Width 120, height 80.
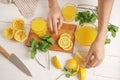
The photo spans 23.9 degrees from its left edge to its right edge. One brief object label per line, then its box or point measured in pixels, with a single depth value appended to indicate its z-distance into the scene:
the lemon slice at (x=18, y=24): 1.15
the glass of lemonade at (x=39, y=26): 1.12
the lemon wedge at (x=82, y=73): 1.05
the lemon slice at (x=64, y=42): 1.11
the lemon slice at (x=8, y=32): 1.15
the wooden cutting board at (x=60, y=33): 1.12
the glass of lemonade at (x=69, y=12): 1.16
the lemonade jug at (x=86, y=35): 1.10
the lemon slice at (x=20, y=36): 1.13
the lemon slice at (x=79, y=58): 1.08
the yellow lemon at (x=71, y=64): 1.06
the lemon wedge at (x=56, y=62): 1.08
